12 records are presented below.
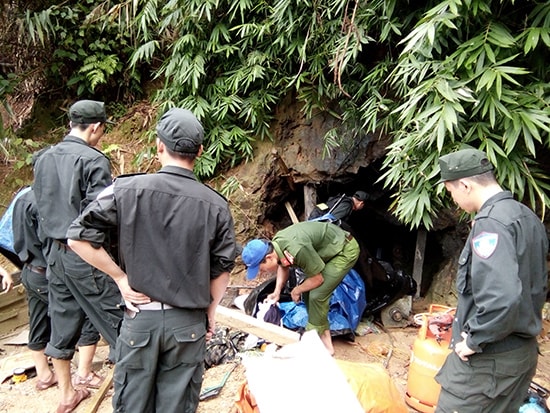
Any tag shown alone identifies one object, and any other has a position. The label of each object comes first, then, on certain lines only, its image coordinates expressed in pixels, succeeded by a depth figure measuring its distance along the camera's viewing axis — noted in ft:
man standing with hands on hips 6.71
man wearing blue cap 12.05
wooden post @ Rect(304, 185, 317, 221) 18.92
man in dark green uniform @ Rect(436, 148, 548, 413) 6.69
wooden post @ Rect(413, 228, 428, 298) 19.20
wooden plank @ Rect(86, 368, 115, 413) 10.34
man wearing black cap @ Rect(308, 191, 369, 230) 15.37
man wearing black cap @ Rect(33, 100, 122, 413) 9.45
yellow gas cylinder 10.00
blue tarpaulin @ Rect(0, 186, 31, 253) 11.39
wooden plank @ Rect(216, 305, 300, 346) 11.82
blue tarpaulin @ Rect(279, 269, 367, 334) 14.53
